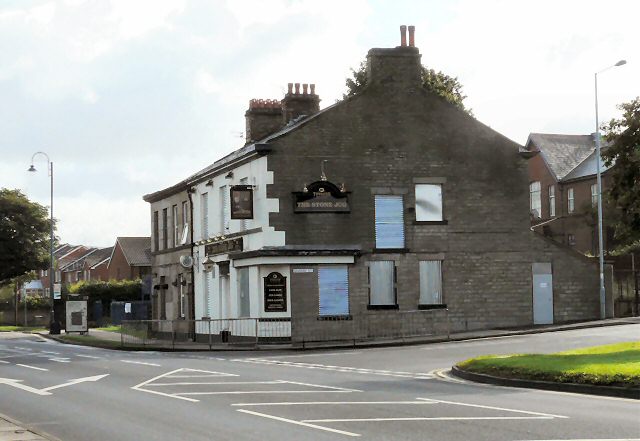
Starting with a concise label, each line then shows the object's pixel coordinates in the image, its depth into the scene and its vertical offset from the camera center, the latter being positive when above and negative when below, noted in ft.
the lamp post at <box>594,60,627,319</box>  140.67 +0.47
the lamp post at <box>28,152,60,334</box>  198.08 -3.87
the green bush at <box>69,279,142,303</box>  273.95 +0.89
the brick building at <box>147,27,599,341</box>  129.90 +8.23
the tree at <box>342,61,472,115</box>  205.57 +41.27
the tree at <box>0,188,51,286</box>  293.43 +17.18
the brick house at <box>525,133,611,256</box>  240.51 +23.84
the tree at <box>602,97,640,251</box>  84.81 +9.47
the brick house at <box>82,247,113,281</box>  409.82 +11.76
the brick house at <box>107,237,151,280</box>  382.63 +12.94
